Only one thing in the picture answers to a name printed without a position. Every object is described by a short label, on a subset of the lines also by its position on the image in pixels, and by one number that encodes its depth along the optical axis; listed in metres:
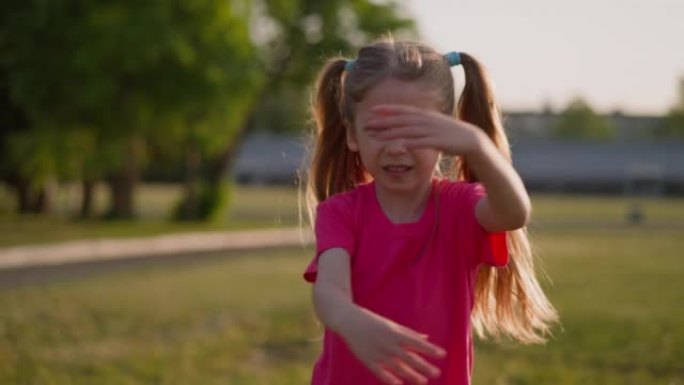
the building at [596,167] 78.62
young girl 2.79
